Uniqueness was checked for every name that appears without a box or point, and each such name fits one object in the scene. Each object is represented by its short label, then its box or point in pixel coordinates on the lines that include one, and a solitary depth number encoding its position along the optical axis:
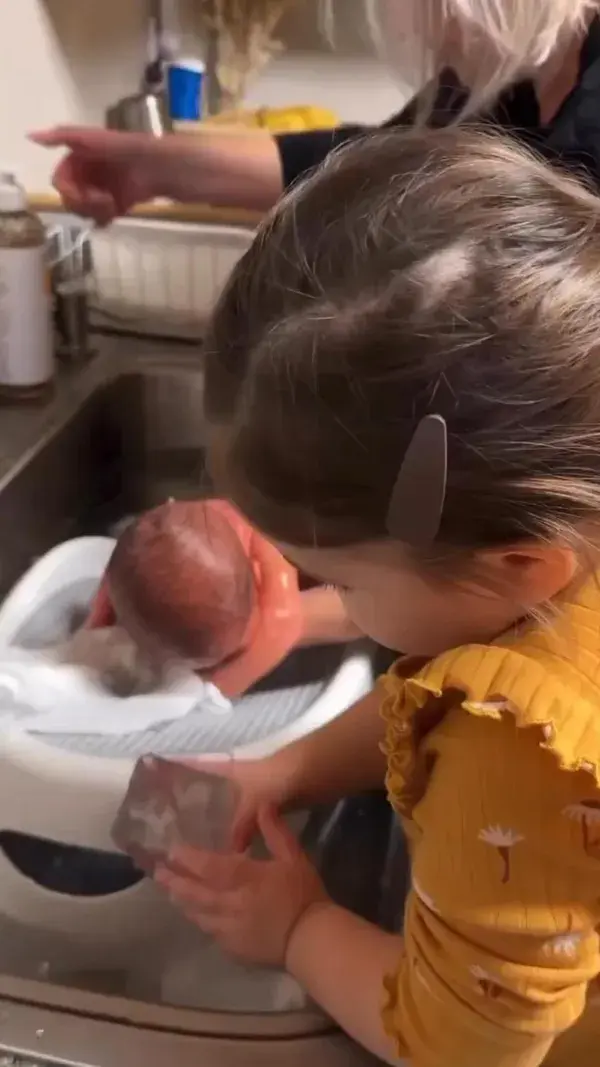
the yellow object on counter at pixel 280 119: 1.22
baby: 0.64
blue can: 1.30
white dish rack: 0.93
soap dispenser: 0.85
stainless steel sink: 0.45
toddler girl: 0.34
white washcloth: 0.60
